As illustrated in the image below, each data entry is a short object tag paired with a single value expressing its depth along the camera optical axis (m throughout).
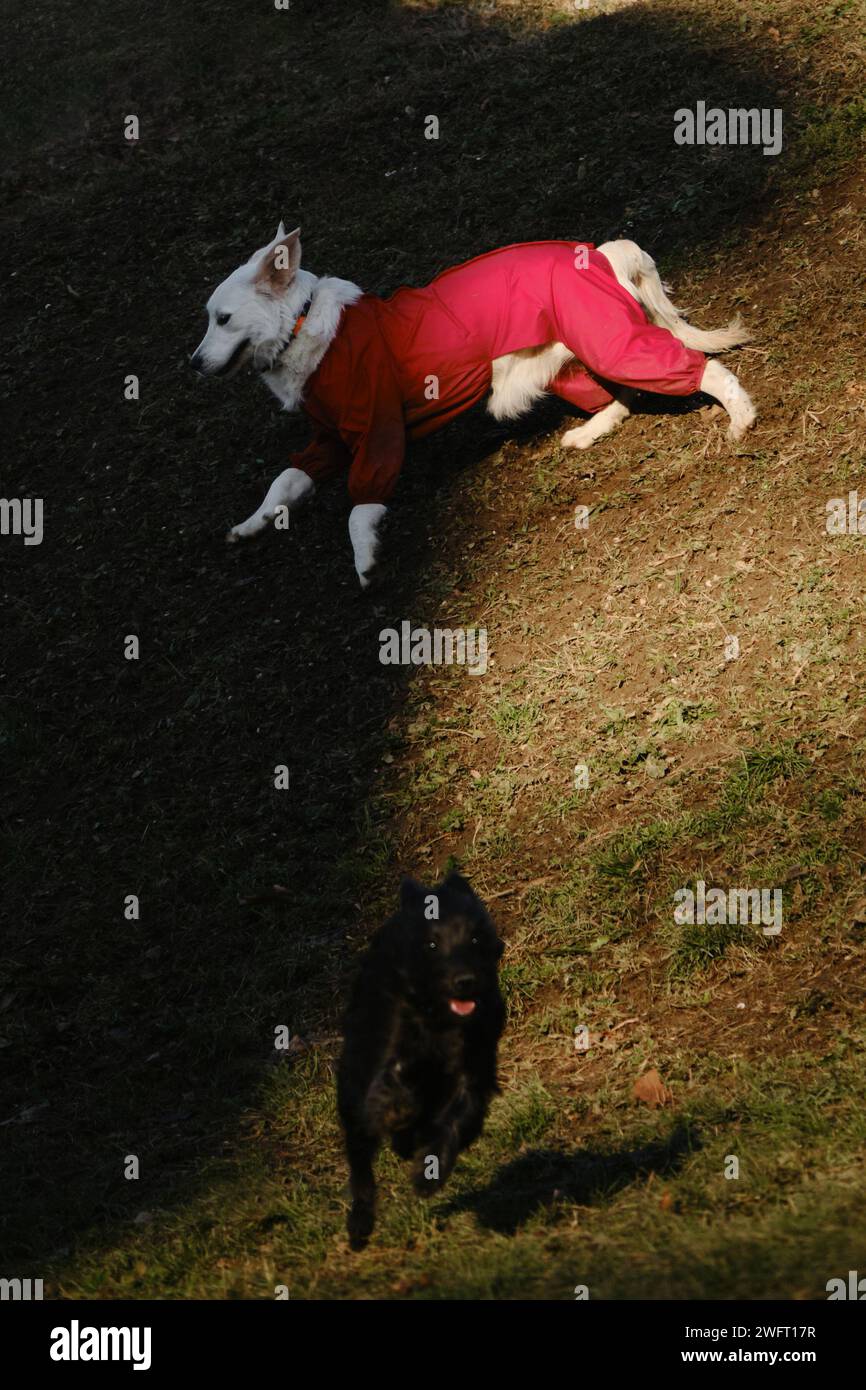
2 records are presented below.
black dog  3.87
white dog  6.98
